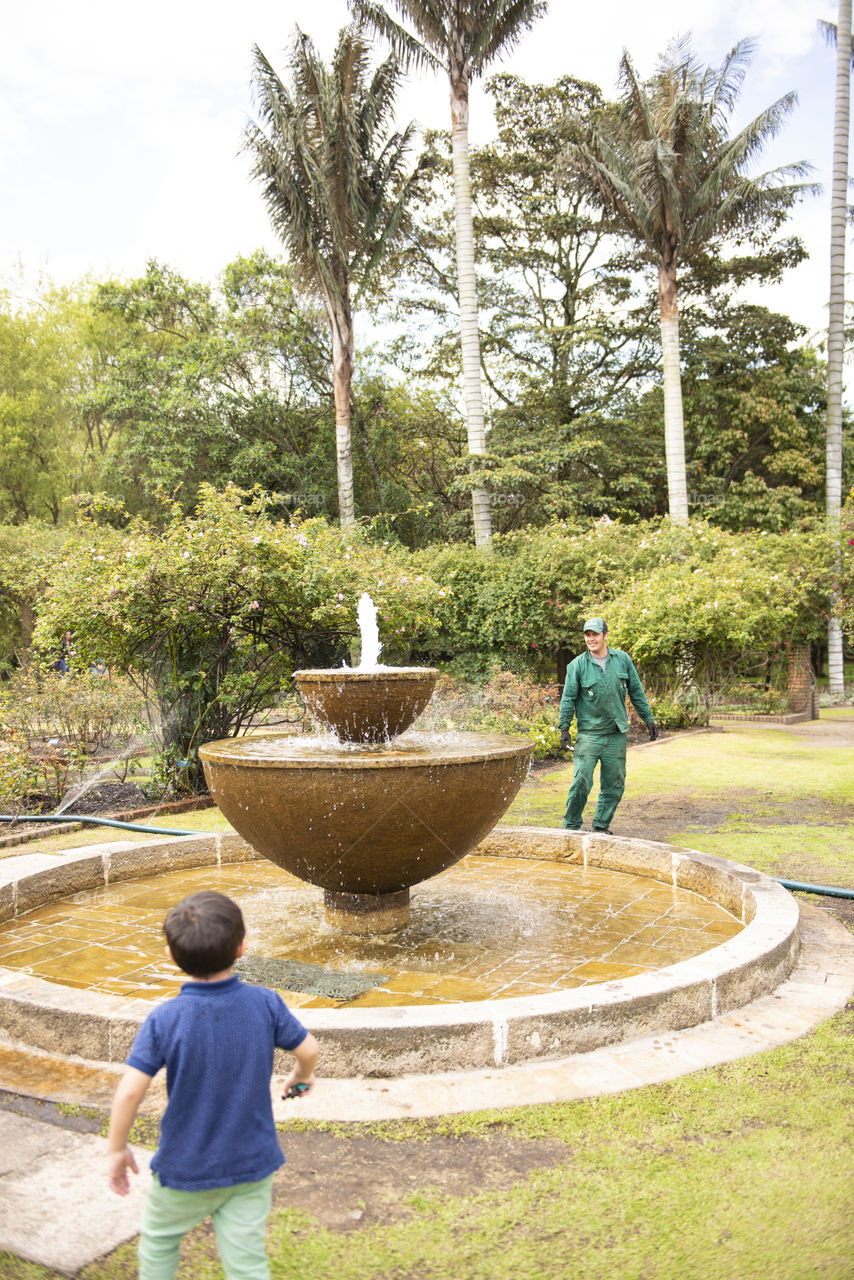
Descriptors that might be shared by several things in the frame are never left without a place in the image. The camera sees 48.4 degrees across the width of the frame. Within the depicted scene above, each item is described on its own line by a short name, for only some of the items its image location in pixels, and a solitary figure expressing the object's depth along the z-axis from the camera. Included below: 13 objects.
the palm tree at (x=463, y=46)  18.06
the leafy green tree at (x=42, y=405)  29.89
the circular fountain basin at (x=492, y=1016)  3.45
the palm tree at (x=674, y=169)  18.69
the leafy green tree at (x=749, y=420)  23.94
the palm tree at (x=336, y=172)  19.56
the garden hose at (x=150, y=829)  5.71
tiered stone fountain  4.44
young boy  1.99
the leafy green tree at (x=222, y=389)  23.59
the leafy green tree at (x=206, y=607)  9.63
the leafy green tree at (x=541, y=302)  23.95
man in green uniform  6.90
